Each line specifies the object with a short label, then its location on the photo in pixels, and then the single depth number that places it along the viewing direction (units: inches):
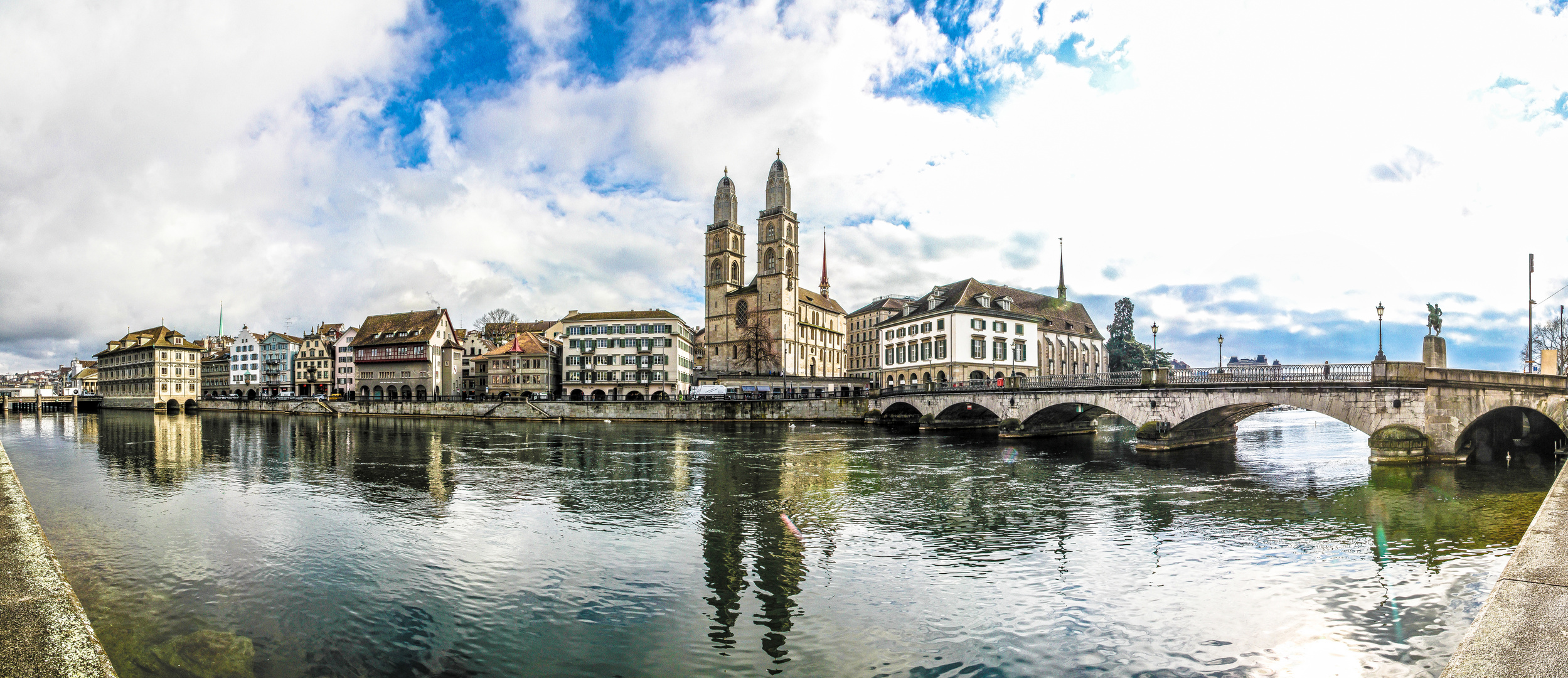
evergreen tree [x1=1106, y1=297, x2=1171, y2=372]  3986.2
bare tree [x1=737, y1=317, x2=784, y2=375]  4239.7
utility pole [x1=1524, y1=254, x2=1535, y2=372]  1493.6
